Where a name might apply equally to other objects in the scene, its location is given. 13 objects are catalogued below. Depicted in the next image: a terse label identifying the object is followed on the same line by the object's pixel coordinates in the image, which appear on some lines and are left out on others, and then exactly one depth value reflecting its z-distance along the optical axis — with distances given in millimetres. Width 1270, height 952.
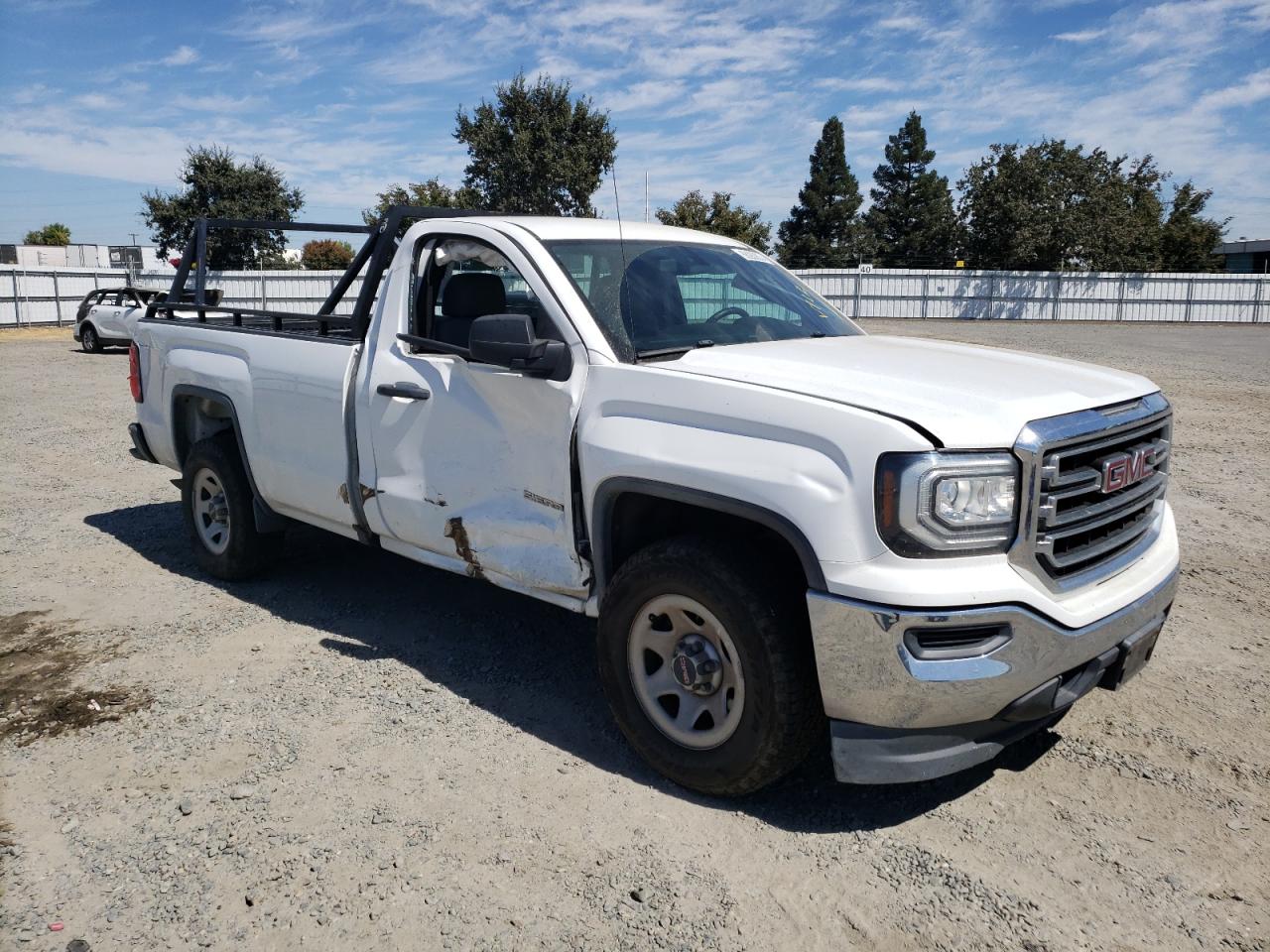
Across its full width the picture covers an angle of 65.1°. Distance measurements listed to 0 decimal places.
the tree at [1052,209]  45219
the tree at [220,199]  42594
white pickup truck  2883
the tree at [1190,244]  55062
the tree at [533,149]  42219
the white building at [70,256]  52031
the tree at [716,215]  46406
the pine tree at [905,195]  74750
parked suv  21984
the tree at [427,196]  50250
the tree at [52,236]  88169
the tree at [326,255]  58094
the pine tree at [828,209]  74750
